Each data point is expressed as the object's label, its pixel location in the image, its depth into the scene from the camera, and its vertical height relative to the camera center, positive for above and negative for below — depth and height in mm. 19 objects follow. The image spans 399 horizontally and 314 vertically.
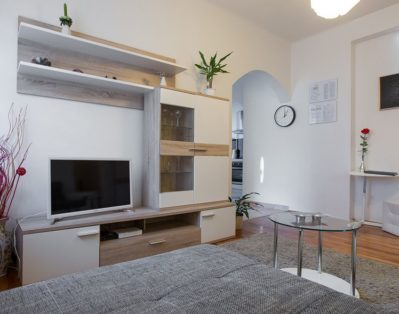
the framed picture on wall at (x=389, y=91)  3584 +923
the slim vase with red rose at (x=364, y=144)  3816 +223
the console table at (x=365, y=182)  3641 -323
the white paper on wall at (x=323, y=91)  4133 +1080
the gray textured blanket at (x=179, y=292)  810 -444
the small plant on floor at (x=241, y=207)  3512 -625
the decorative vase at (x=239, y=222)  3484 -814
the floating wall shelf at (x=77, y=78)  2098 +692
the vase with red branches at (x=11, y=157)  2104 +5
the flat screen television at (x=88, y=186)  2092 -238
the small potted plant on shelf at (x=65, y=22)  2219 +1121
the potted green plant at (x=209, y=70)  3172 +1066
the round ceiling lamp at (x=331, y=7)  1922 +1108
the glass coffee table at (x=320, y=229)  1788 -466
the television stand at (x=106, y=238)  1883 -687
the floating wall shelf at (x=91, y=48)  2098 +972
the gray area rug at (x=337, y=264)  1883 -921
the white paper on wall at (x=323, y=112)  4141 +751
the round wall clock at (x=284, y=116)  4695 +775
